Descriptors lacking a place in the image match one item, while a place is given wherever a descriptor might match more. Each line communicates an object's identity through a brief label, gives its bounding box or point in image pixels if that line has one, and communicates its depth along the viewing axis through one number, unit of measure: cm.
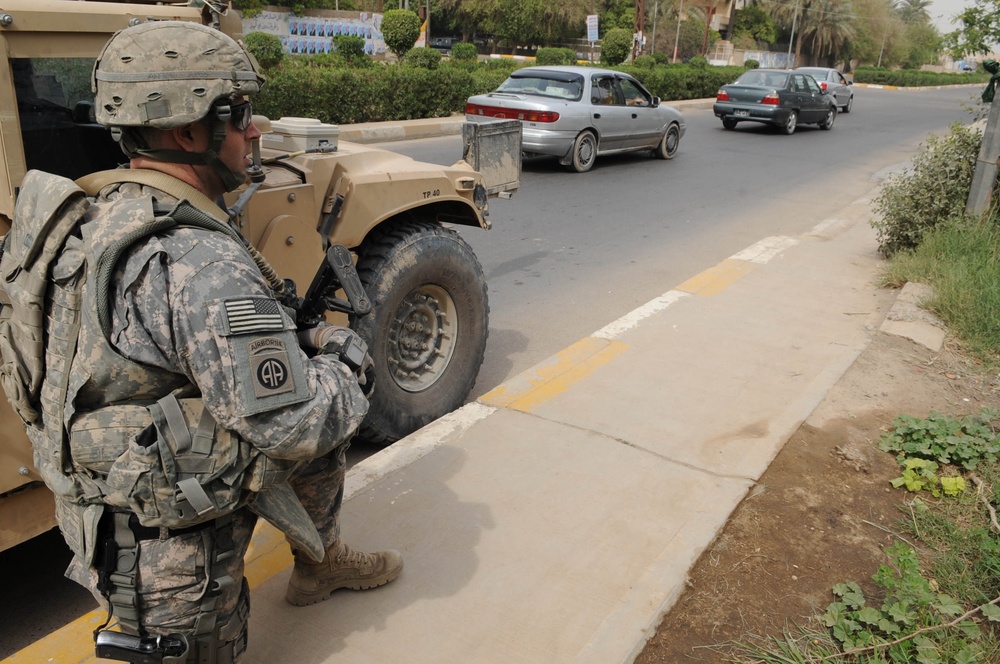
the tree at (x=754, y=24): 7019
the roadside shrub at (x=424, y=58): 1964
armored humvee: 250
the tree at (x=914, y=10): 9844
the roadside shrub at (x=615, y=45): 2794
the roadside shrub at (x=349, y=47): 2009
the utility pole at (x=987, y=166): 649
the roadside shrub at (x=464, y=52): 2781
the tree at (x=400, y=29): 2109
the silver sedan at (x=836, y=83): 2591
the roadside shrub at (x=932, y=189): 694
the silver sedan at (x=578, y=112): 1198
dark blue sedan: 1898
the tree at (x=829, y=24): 6875
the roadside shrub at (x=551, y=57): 2858
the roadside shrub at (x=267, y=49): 1529
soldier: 166
